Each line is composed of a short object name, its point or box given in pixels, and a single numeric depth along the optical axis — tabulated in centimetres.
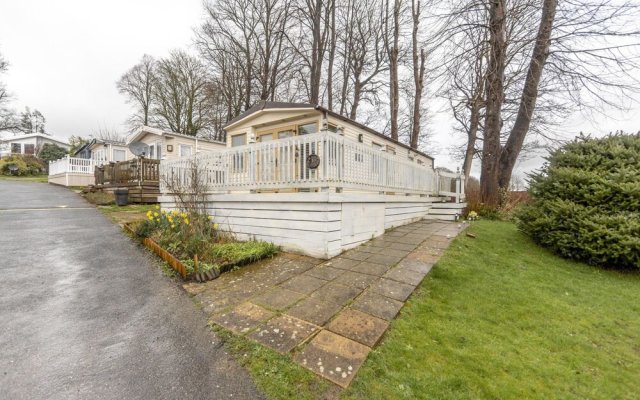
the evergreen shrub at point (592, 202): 489
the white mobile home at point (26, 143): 3228
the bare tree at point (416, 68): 1506
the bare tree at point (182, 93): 2297
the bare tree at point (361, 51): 1647
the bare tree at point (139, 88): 2609
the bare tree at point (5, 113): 2600
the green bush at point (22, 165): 2278
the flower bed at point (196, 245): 394
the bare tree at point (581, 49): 562
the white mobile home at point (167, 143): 1534
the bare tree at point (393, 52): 1560
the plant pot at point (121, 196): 1031
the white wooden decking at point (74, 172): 1659
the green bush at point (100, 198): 1062
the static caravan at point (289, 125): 812
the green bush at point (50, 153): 2950
